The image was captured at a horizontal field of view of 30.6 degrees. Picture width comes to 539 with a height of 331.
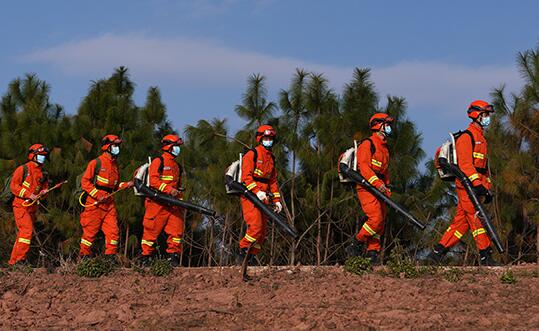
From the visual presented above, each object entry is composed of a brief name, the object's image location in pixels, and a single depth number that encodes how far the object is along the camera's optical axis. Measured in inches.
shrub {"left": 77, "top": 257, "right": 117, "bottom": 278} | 500.1
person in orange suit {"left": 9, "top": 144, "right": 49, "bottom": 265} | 572.1
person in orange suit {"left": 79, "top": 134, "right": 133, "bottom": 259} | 551.5
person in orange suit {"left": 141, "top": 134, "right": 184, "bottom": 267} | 543.2
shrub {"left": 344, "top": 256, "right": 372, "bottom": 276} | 468.8
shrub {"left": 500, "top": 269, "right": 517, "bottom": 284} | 440.5
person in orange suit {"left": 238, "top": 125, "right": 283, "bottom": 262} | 509.0
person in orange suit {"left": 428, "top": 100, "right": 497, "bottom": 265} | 491.8
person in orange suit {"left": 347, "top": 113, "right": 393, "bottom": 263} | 505.4
